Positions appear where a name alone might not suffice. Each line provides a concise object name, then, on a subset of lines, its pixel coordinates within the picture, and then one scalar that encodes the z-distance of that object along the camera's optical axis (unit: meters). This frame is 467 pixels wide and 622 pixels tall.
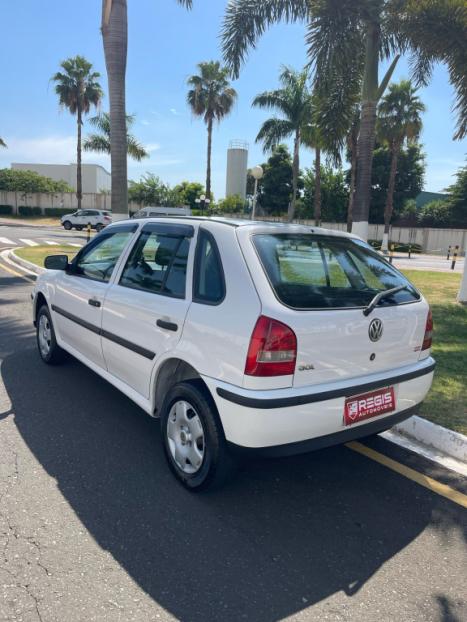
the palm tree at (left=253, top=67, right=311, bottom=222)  29.36
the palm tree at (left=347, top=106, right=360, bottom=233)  26.47
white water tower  51.75
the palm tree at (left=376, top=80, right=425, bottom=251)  31.69
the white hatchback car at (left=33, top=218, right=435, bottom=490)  2.60
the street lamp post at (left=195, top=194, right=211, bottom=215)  33.35
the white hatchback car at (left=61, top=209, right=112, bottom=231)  36.16
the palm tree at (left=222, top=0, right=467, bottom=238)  9.35
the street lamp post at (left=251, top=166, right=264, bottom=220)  16.86
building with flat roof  71.45
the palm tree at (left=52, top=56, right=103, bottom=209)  37.66
